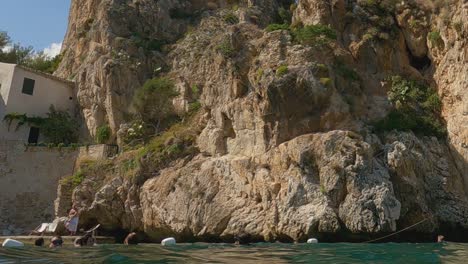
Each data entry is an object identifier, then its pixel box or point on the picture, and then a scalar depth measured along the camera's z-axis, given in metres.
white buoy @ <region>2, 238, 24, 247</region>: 17.14
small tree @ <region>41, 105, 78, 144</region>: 35.41
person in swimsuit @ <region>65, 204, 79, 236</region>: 24.56
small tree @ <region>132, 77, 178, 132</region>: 33.28
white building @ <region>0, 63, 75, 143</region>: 35.06
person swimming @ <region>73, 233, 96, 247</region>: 18.45
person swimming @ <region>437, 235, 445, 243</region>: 20.27
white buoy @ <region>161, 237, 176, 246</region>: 19.53
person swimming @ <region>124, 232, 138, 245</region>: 19.53
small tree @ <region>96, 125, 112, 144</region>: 34.19
